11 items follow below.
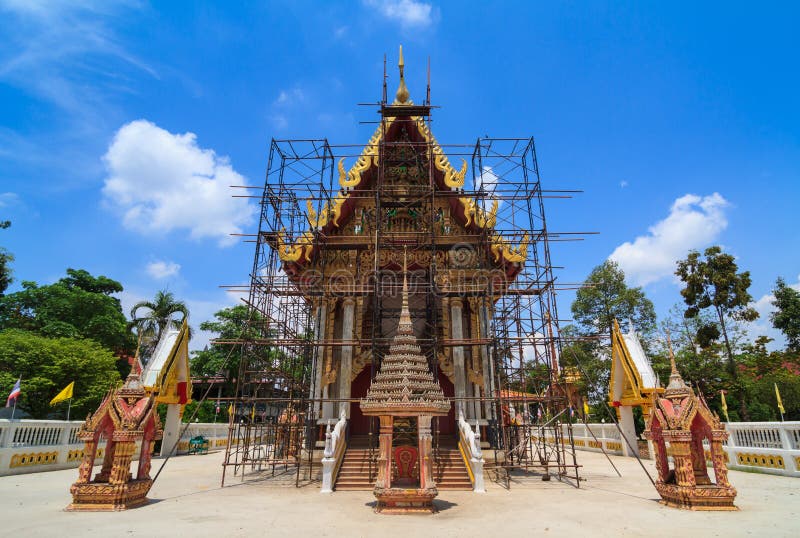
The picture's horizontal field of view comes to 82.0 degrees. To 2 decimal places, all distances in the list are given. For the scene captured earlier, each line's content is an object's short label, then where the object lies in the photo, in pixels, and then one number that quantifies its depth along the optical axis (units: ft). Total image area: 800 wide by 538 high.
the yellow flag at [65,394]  42.55
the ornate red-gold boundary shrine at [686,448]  22.80
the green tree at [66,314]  76.02
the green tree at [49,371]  54.75
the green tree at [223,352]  89.71
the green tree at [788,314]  64.69
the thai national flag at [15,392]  36.52
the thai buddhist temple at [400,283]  39.22
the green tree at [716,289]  64.23
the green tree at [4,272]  59.06
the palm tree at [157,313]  92.12
